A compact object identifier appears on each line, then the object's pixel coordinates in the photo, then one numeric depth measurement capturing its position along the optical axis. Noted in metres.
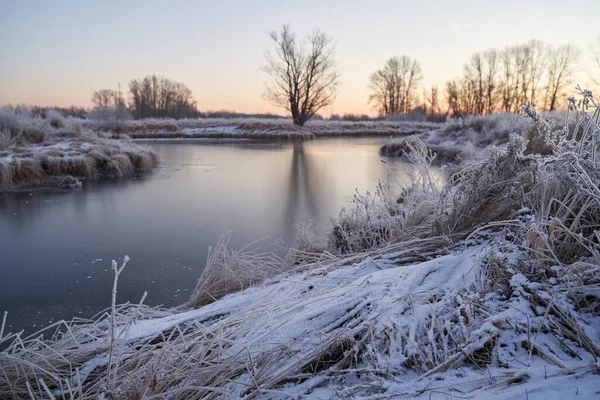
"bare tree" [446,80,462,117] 43.09
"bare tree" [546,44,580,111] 34.75
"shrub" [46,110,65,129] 11.50
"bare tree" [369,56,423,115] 44.25
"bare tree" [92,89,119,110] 31.06
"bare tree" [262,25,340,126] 27.42
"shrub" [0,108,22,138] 9.27
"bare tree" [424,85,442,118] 47.03
